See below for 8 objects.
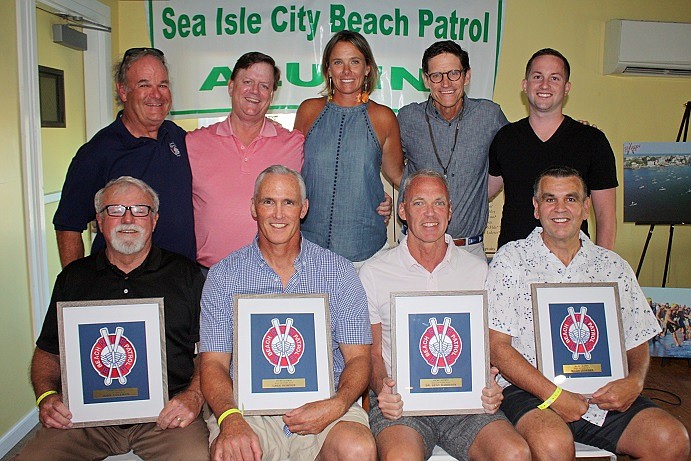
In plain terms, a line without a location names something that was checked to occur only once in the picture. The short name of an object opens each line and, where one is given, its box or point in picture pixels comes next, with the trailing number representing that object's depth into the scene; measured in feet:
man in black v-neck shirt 10.03
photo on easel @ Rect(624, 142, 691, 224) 16.60
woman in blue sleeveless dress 10.19
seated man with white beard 7.86
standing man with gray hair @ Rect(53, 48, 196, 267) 9.32
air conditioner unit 17.12
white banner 16.78
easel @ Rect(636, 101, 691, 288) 17.08
